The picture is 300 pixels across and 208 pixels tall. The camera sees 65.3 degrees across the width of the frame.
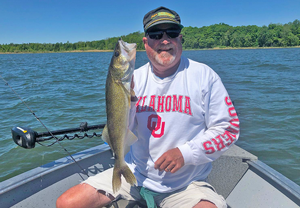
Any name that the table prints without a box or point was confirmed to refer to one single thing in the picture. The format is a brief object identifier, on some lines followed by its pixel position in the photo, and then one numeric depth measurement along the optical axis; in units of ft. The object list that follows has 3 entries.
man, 6.98
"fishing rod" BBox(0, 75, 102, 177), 9.69
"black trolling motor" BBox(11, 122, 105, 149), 9.68
